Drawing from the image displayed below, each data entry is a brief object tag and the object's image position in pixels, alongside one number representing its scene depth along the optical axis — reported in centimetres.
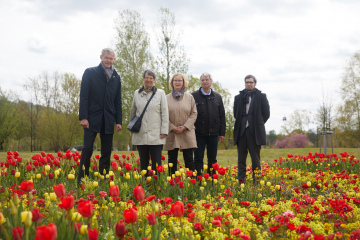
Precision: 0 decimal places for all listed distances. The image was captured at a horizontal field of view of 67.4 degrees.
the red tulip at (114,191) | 216
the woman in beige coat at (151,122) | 473
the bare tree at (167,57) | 1756
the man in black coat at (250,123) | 552
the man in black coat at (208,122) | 536
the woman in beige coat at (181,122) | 505
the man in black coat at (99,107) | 473
